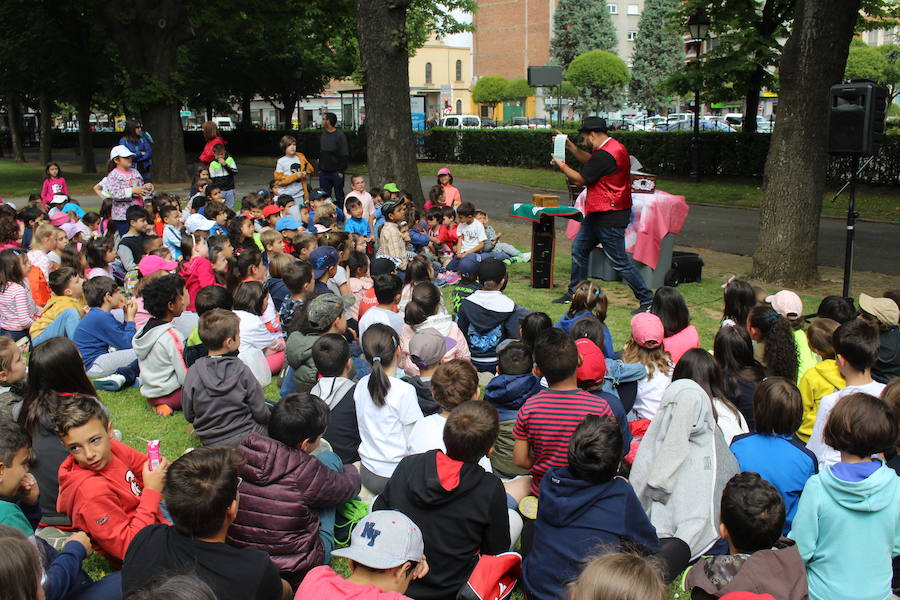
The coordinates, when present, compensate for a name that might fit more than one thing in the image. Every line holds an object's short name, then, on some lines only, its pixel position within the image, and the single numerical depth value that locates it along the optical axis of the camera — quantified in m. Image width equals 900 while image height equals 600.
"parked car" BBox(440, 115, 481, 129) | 46.12
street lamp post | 20.34
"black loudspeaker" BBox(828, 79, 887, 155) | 7.18
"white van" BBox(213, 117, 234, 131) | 52.83
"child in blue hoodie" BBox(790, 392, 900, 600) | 3.12
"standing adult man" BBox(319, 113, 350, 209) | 12.74
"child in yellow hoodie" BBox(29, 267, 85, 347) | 6.25
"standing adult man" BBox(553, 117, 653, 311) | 7.83
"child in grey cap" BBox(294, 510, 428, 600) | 2.48
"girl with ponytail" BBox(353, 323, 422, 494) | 4.33
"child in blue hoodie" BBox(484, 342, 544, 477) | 4.48
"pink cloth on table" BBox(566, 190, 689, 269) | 8.84
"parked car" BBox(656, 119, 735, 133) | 38.75
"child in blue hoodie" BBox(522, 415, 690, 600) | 3.08
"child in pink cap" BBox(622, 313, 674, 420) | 4.71
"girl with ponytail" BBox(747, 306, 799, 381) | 4.80
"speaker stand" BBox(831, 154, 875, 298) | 7.50
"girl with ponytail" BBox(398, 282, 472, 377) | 5.64
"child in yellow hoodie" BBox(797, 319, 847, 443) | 4.48
